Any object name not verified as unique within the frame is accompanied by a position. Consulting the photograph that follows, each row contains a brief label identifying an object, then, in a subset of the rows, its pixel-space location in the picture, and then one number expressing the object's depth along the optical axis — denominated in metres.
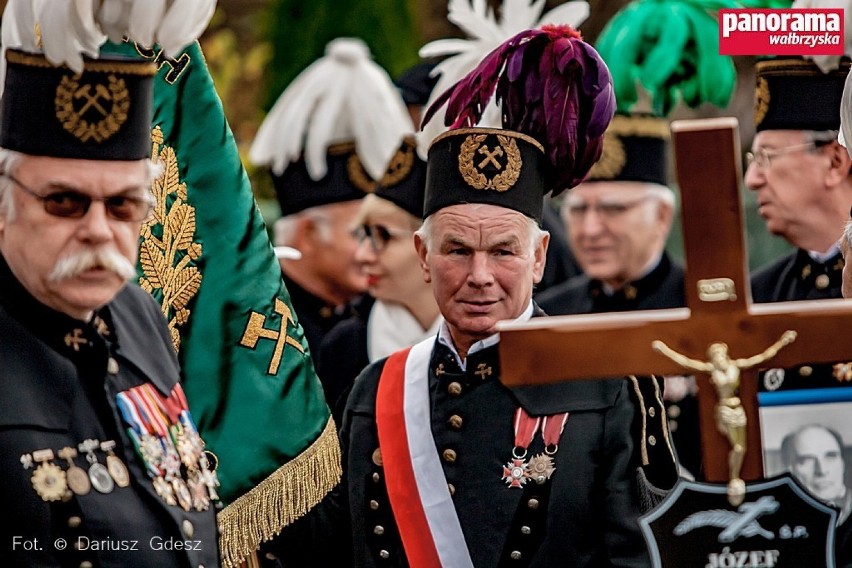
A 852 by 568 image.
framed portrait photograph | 10.16
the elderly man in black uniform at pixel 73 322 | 8.52
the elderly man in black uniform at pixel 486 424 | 9.98
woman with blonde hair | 15.96
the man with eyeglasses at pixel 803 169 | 13.60
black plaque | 7.86
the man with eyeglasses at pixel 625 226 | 17.67
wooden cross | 8.02
